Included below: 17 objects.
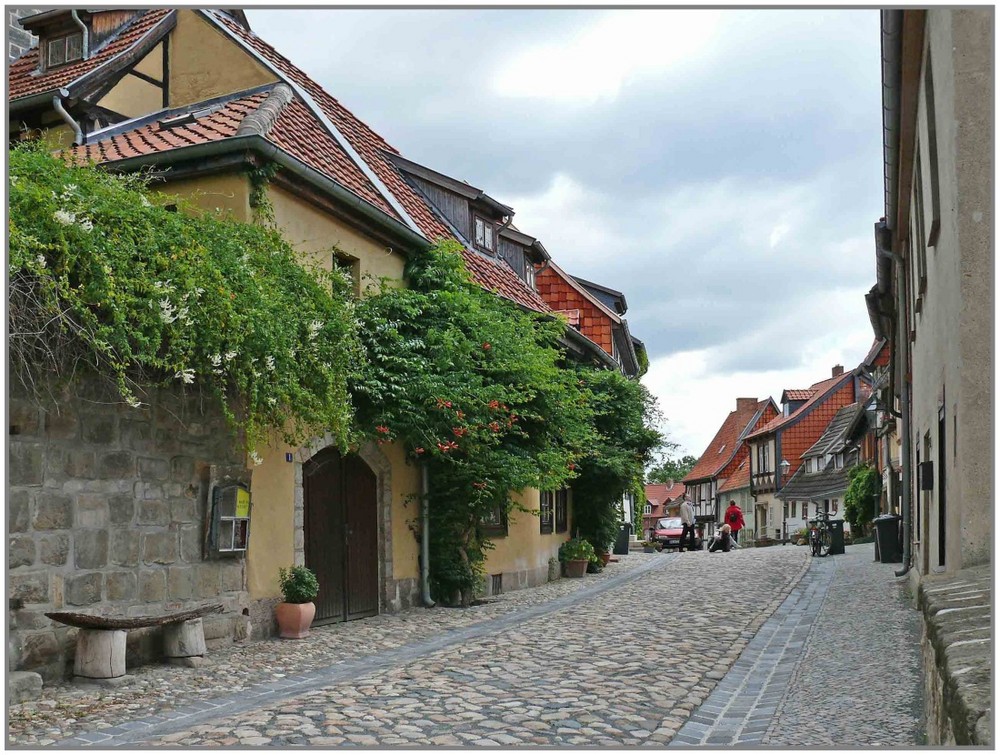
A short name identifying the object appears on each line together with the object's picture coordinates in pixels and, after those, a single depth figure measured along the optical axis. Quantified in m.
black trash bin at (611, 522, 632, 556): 31.84
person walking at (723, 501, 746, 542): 29.41
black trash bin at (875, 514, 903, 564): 18.03
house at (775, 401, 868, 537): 39.84
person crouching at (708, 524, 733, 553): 28.58
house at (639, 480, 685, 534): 87.52
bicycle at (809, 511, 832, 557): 23.67
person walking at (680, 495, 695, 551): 32.47
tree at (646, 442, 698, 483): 100.31
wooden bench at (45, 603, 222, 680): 7.29
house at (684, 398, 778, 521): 64.75
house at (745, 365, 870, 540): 50.75
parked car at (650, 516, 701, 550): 40.53
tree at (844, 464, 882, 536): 31.78
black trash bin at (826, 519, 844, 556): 23.77
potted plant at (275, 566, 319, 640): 10.32
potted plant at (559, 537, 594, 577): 20.44
